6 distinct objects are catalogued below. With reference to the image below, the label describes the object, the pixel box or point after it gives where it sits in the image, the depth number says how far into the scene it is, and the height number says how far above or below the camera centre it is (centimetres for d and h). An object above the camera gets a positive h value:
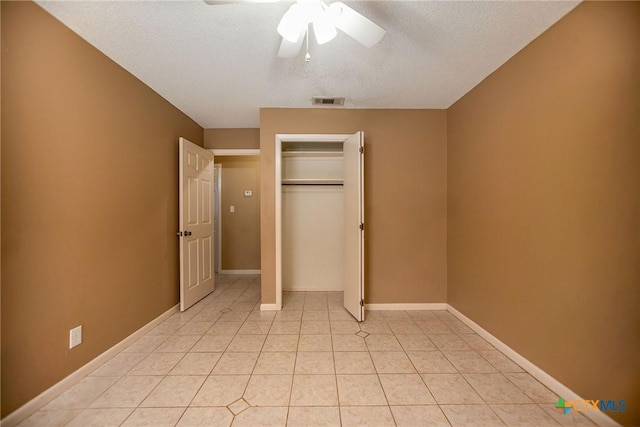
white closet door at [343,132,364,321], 269 -16
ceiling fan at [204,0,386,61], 134 +106
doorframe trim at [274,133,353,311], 298 +26
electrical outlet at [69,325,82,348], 172 -87
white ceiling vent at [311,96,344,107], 274 +123
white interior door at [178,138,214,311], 297 -15
